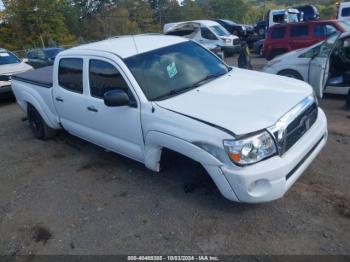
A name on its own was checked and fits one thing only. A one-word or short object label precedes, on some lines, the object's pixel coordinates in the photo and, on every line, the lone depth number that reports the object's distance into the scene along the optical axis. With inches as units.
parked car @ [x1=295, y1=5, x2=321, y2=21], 941.2
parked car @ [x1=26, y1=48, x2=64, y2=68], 615.3
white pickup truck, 120.3
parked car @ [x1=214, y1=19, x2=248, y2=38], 914.7
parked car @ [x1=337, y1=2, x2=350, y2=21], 722.8
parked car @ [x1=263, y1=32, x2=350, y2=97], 248.1
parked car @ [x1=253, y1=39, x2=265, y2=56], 688.4
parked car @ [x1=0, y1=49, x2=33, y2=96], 391.8
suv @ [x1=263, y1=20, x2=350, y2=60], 499.8
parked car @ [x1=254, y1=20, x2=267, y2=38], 891.9
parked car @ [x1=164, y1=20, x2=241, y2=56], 687.7
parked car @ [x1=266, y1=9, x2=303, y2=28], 801.6
